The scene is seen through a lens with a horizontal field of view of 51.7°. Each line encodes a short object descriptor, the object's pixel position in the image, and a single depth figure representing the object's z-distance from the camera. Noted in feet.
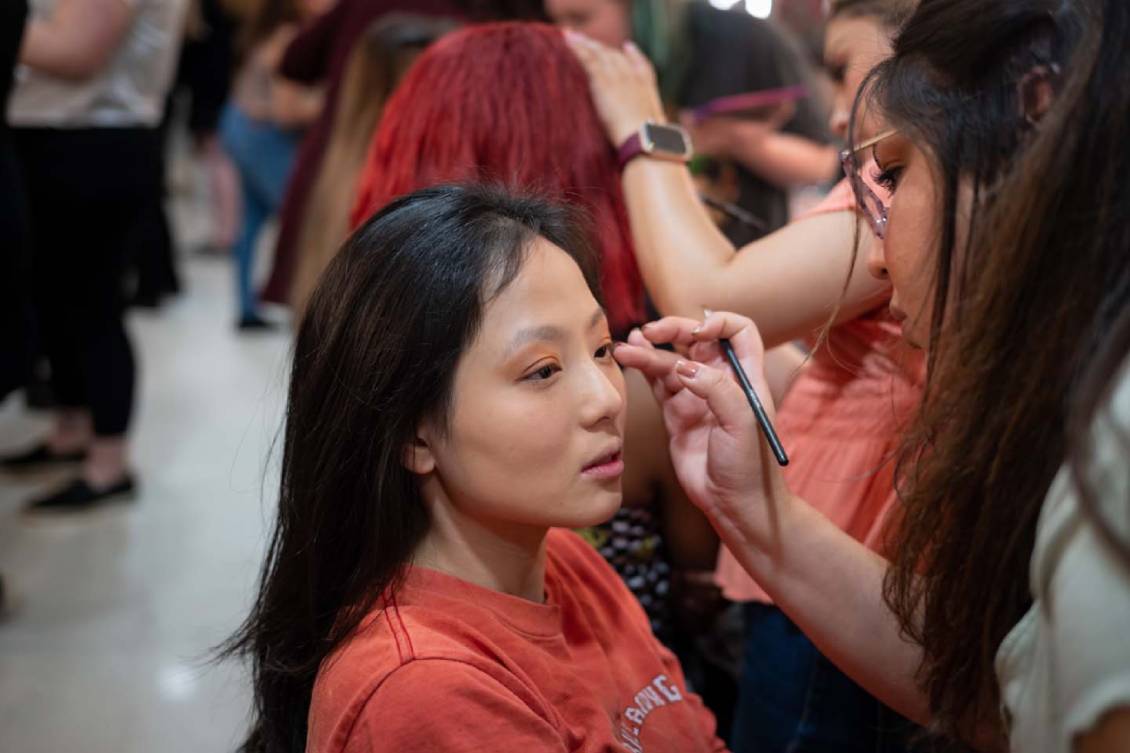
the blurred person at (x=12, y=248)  6.84
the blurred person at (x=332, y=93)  8.25
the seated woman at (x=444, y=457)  3.15
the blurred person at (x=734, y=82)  8.15
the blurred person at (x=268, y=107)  12.32
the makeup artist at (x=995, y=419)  2.09
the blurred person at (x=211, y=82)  16.19
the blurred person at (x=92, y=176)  8.13
